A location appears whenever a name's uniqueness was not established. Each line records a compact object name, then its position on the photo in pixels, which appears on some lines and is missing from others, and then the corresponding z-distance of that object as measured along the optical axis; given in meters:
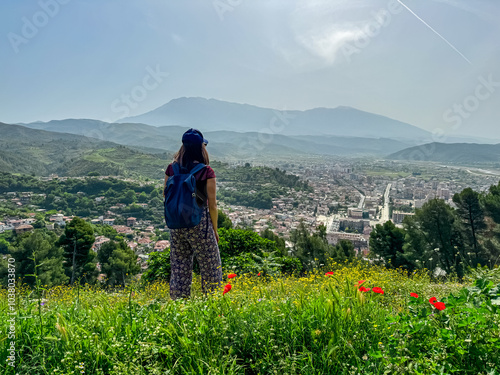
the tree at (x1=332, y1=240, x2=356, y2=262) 13.25
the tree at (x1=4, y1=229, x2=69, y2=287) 12.09
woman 2.56
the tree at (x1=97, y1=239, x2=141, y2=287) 13.76
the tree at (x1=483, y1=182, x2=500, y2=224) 11.92
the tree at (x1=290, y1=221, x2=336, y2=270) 12.22
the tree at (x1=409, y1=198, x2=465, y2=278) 12.51
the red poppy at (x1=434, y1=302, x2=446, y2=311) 1.36
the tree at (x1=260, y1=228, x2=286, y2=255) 11.74
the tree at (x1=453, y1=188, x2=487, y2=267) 12.35
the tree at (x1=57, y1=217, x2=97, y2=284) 11.81
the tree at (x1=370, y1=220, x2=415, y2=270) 13.53
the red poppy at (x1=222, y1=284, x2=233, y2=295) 1.87
